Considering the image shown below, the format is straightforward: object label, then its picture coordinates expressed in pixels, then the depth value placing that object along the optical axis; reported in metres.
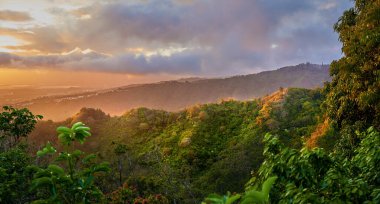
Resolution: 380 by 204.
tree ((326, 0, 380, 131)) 16.75
